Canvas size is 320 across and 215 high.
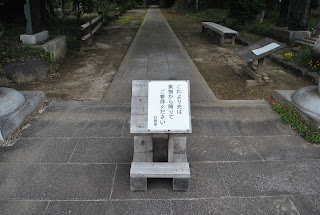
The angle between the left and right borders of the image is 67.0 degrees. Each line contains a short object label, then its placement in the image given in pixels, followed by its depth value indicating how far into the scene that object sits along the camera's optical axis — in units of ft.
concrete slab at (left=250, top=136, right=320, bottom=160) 11.00
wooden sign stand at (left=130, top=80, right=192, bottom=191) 8.60
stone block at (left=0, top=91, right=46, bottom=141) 12.09
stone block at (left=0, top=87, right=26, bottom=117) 12.75
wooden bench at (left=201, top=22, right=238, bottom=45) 34.57
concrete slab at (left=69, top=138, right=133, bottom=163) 10.72
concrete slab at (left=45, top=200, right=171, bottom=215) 8.07
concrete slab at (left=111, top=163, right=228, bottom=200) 8.77
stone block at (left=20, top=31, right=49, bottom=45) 23.20
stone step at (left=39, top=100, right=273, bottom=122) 14.65
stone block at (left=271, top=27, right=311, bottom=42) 30.78
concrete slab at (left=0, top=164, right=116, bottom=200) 8.74
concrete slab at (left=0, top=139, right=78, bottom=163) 10.71
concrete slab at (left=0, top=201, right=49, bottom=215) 8.05
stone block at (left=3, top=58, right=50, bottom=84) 20.08
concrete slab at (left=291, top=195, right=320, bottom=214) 8.14
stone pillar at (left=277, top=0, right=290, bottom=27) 34.51
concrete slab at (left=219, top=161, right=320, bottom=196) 8.98
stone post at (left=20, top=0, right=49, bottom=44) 22.80
